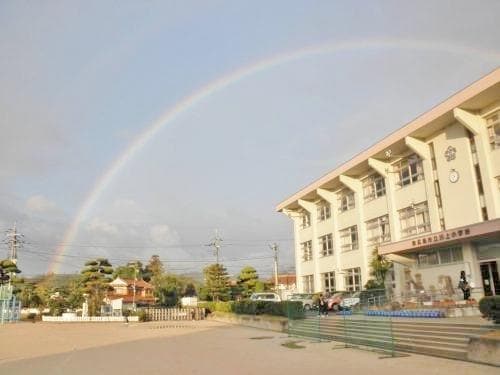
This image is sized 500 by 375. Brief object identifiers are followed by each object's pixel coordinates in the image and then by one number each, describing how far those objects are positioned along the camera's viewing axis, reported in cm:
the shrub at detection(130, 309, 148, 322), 3975
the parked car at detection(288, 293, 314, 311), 3216
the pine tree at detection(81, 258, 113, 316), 4634
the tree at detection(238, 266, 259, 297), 5784
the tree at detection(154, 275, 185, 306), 6406
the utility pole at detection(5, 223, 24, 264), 5466
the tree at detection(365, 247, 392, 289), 2964
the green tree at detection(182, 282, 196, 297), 7275
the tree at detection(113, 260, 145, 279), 8630
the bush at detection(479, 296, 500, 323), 1110
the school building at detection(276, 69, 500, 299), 2166
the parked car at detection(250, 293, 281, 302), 3841
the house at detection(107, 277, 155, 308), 6823
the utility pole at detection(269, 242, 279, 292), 5684
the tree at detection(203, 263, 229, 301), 5431
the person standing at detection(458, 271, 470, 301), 1906
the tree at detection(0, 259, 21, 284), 5034
